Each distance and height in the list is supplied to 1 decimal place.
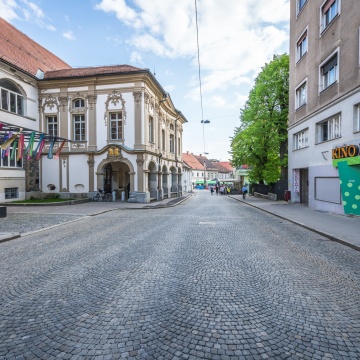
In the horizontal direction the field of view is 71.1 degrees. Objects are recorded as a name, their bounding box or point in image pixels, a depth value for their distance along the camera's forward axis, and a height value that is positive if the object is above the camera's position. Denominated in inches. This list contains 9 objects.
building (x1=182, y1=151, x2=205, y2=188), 2953.7 +128.1
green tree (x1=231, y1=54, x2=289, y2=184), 917.8 +219.8
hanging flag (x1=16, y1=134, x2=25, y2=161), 523.2 +71.3
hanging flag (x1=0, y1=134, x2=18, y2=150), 494.0 +72.7
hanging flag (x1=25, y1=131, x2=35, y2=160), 514.8 +76.3
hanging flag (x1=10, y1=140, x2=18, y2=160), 546.9 +70.9
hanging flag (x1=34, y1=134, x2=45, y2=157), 543.8 +90.1
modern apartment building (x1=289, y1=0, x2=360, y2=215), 482.6 +172.6
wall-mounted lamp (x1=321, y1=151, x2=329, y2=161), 577.6 +56.9
